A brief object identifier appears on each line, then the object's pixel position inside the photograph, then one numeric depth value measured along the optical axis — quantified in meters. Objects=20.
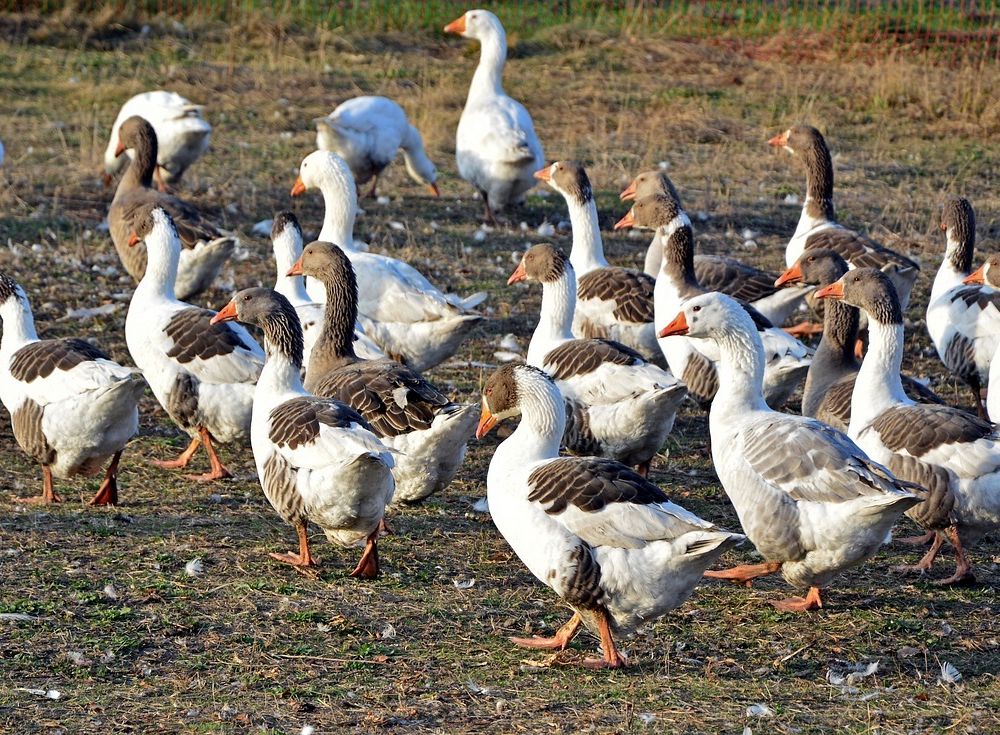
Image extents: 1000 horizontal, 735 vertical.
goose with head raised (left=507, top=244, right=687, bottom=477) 13.59
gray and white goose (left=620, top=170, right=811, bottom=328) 17.81
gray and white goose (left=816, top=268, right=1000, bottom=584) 11.84
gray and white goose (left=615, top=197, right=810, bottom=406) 15.38
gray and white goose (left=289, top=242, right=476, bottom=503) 12.75
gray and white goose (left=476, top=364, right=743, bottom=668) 9.97
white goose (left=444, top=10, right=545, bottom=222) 23.94
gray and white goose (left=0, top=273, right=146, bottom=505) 13.09
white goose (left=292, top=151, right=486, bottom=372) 16.70
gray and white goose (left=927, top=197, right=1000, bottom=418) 16.37
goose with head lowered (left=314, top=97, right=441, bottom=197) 25.23
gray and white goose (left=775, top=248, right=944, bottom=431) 14.30
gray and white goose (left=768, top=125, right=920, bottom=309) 18.06
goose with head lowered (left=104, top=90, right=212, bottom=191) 24.56
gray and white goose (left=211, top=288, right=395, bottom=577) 11.41
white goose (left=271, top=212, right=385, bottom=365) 15.96
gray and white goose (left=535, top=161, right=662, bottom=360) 17.09
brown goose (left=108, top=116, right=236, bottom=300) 18.78
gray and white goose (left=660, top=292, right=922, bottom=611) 10.78
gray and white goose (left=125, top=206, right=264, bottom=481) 14.55
